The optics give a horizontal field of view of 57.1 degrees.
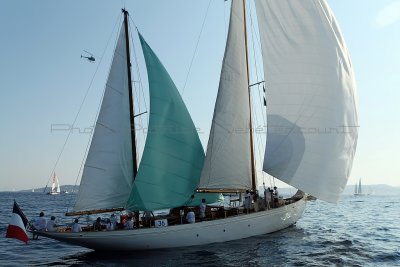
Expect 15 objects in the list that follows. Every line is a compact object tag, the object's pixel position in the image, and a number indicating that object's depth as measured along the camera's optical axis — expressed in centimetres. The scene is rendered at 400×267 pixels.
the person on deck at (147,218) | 1980
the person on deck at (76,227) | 1853
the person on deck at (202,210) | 2027
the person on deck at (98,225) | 1898
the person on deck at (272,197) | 2358
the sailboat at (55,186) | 14550
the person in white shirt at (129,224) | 1883
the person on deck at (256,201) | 2217
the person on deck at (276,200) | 2379
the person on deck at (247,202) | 2201
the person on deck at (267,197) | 2279
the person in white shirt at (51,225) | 1882
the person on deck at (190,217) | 1934
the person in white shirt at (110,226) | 1898
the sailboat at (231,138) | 1981
